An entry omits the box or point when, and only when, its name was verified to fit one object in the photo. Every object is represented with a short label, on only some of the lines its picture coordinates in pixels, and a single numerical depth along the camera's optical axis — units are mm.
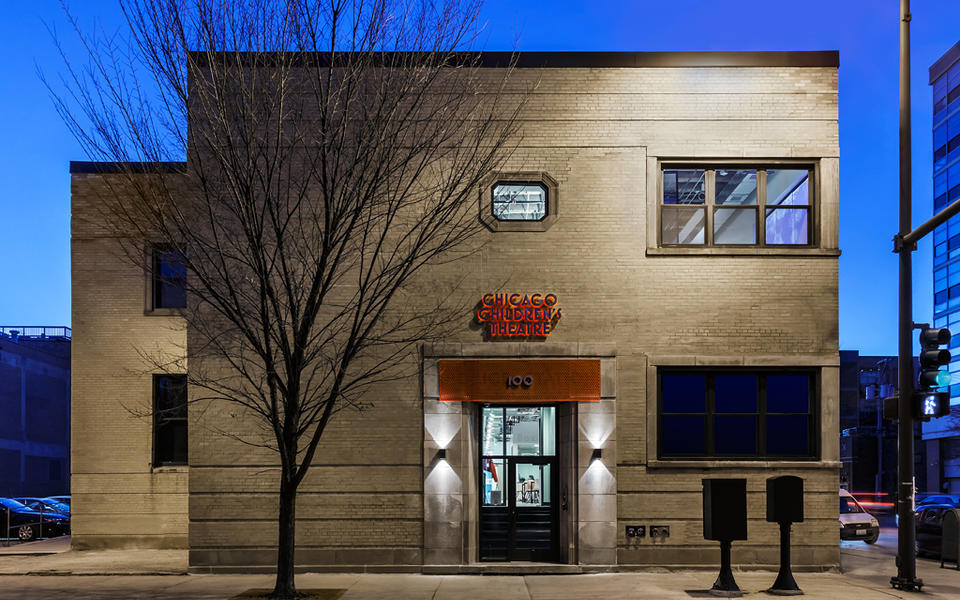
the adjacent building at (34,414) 58775
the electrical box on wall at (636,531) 15992
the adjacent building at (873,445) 66750
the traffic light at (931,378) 14117
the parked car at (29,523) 25531
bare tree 13375
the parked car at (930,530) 20406
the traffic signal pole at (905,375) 14148
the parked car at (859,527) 23095
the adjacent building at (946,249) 68312
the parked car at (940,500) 29884
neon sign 16266
